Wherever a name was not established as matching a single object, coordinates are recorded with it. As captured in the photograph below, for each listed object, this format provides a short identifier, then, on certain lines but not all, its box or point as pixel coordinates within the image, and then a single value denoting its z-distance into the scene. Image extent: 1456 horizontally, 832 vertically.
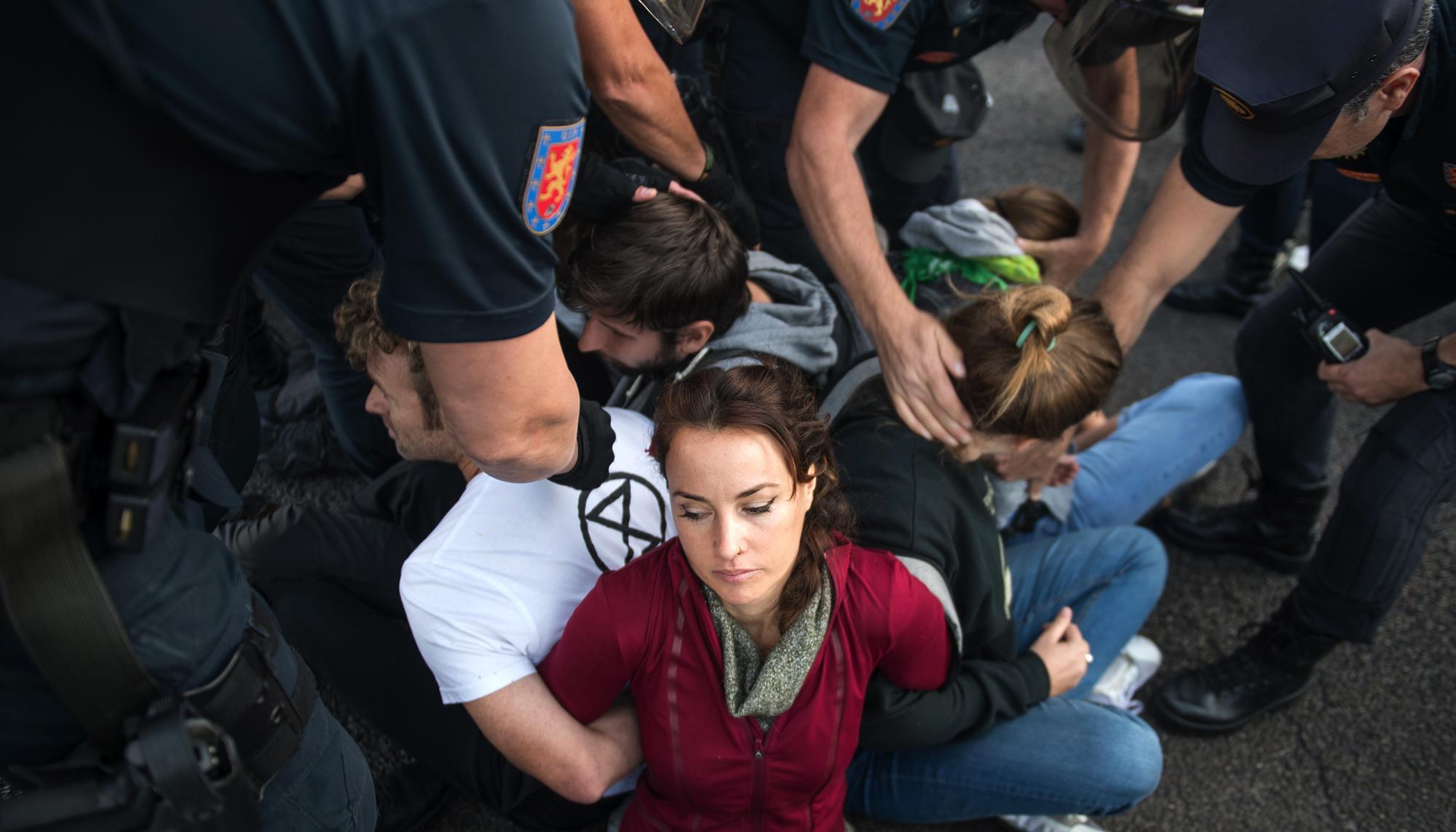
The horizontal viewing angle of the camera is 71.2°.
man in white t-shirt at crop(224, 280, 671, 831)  1.50
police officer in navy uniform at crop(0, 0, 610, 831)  0.86
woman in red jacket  1.39
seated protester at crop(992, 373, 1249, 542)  2.29
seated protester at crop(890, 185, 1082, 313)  2.10
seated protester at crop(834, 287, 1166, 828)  1.67
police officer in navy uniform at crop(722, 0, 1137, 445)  1.83
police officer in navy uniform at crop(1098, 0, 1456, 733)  1.56
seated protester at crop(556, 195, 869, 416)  1.82
